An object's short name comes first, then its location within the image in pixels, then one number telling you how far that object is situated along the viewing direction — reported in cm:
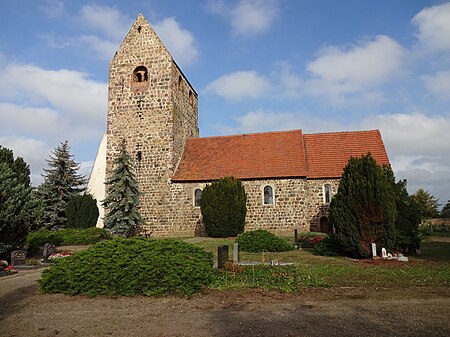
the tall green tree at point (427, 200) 3802
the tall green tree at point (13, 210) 1251
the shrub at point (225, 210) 2245
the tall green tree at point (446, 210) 5887
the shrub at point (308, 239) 1758
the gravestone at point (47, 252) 1346
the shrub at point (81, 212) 2522
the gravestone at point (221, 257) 1048
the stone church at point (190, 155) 2367
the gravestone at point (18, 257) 1224
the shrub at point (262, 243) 1559
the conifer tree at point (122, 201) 2231
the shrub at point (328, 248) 1398
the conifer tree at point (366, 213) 1263
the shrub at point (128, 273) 796
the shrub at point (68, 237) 1962
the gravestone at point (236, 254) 1181
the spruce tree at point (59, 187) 2770
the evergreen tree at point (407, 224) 1373
